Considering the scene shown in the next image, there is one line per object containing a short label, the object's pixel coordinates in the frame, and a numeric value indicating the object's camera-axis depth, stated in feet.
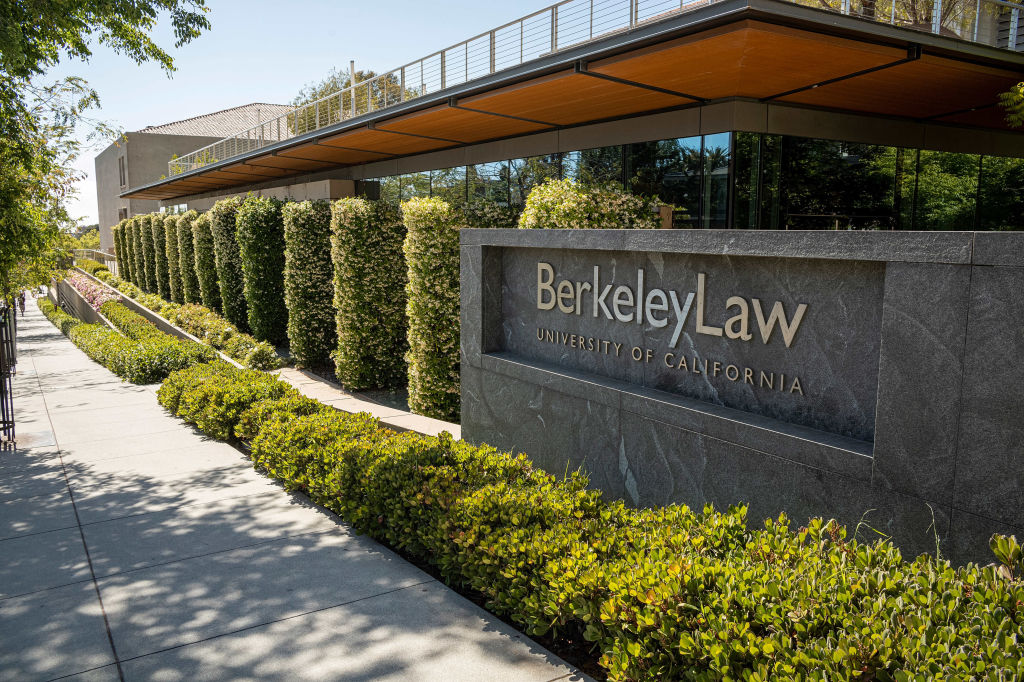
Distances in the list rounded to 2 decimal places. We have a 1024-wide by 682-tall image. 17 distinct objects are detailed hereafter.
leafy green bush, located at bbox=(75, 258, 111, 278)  139.17
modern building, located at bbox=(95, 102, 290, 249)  177.37
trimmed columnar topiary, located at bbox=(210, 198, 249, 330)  64.95
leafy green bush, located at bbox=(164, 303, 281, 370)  50.65
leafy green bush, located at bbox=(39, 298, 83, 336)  93.71
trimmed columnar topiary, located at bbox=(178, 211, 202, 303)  79.56
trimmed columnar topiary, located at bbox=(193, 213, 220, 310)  71.31
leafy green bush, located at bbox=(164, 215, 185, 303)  85.76
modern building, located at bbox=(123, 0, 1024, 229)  26.63
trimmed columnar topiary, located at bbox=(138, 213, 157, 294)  104.32
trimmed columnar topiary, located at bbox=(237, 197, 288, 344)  55.62
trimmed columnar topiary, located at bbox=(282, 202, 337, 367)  48.62
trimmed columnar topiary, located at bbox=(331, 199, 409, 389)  41.14
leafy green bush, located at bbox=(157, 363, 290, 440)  28.98
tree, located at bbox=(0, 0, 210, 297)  31.91
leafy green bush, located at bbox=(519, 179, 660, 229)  24.52
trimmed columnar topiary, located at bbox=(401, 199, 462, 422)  32.37
